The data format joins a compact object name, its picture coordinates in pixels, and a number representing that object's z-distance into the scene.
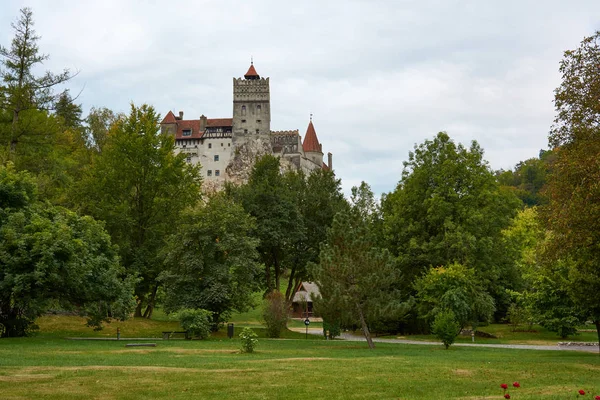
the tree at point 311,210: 50.56
